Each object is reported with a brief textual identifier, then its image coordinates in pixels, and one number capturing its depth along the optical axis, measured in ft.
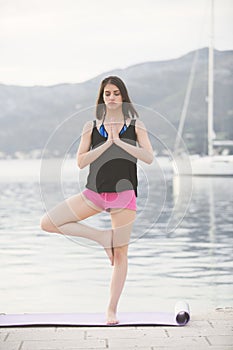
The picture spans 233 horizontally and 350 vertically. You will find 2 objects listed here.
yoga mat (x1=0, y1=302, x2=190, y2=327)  13.71
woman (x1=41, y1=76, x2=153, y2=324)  13.47
